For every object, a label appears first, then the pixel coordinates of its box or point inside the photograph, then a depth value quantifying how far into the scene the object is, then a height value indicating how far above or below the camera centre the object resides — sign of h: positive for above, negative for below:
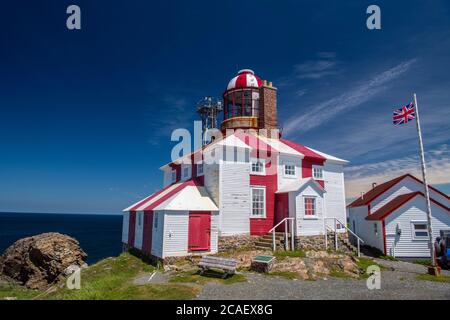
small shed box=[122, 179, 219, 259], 17.44 -0.85
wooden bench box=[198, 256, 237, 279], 13.59 -2.53
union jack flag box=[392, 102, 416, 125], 16.61 +5.59
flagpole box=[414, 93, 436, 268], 15.41 +2.08
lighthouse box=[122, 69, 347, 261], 18.27 +1.17
